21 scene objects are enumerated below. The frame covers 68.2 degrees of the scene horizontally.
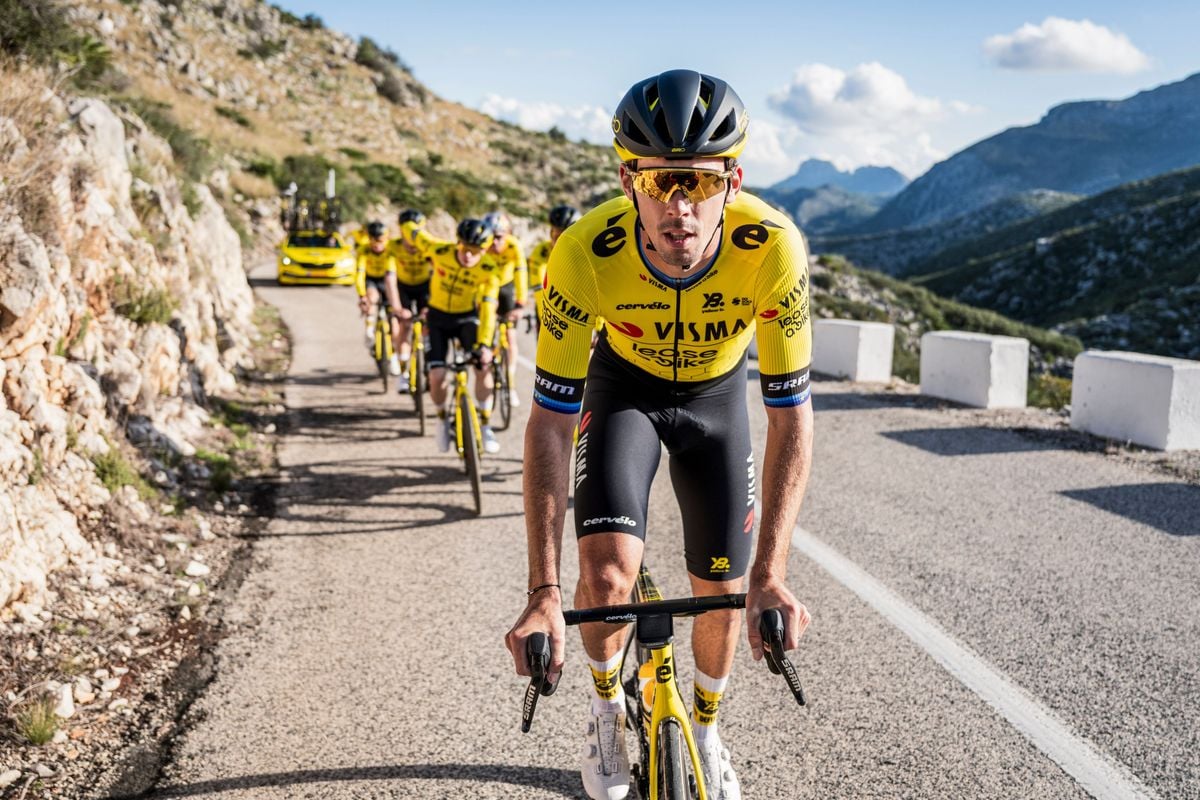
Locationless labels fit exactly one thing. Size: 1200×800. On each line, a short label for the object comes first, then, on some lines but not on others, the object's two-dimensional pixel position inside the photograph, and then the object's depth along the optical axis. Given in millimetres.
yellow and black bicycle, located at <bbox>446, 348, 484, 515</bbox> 6559
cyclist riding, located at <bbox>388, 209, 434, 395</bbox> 10484
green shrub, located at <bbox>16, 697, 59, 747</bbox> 3396
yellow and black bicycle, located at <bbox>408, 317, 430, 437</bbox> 9273
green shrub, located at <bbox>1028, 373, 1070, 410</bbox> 12422
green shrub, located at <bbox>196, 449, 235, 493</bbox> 6895
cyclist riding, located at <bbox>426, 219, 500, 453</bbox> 7734
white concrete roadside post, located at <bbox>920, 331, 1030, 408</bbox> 10359
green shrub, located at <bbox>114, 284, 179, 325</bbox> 7812
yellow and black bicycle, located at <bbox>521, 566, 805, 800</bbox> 1941
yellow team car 23125
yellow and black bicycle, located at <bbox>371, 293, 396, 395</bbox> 11492
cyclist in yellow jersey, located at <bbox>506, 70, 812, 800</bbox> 2488
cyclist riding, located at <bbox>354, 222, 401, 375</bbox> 11445
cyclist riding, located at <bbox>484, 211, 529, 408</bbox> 8336
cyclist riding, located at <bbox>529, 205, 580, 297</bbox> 9258
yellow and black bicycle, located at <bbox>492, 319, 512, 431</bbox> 9359
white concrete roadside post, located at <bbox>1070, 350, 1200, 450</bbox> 8000
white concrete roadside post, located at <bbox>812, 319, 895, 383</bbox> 12688
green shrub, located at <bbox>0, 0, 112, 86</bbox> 11117
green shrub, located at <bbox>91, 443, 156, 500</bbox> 5664
